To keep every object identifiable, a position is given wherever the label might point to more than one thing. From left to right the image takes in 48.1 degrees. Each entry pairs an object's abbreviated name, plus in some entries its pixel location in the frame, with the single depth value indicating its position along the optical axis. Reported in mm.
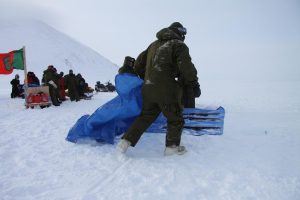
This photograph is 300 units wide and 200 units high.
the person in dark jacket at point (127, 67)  4395
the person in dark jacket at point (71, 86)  11352
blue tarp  4148
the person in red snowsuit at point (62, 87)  11257
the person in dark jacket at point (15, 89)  12992
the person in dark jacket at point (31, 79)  11570
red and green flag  9914
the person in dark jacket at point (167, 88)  3744
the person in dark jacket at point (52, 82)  9695
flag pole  9643
